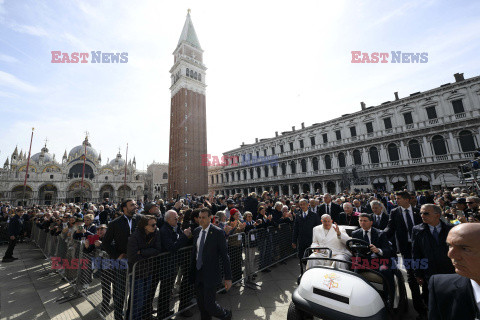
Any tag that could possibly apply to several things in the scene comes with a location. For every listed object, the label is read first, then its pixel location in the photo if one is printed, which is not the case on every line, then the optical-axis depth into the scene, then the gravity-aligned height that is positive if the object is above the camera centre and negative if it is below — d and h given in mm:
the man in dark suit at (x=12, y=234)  7867 -1160
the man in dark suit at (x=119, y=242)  3584 -888
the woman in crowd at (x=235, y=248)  5195 -1510
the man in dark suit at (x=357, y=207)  8836 -1119
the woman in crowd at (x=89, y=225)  5602 -714
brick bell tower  36781 +12492
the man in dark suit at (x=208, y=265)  3340 -1236
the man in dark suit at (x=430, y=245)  3127 -1075
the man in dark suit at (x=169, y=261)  3815 -1297
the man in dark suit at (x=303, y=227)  5441 -1125
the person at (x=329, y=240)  4125 -1194
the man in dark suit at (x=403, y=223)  4305 -926
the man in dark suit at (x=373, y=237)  3650 -1094
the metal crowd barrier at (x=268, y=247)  5561 -1836
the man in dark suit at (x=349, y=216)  6381 -1049
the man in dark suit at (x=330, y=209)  7273 -892
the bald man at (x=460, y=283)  1365 -774
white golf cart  2459 -1479
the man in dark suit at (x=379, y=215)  5312 -924
